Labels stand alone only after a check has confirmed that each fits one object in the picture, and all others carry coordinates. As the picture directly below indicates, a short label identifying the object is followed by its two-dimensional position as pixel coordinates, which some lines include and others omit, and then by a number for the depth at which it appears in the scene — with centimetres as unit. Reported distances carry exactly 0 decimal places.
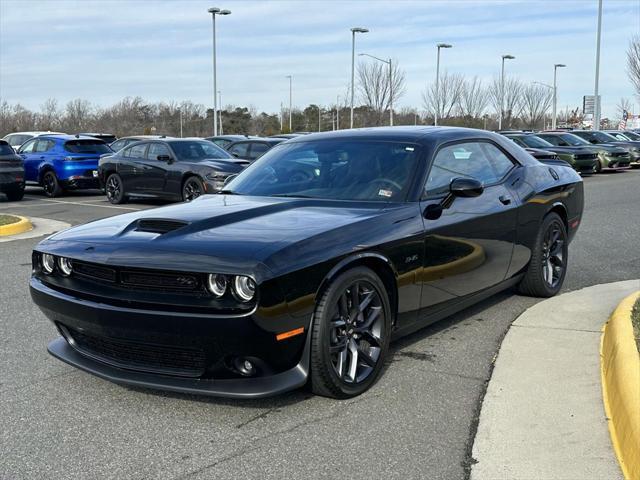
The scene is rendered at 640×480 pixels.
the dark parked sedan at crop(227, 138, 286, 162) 1873
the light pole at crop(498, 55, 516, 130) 5651
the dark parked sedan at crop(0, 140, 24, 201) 1614
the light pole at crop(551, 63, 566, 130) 6084
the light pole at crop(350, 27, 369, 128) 4353
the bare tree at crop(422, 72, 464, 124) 5944
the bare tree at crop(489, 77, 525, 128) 6712
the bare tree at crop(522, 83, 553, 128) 7225
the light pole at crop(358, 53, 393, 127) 5001
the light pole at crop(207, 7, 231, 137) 3653
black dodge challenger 350
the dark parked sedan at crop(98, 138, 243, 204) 1463
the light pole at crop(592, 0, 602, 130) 3935
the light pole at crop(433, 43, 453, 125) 4925
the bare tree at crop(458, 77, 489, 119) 6231
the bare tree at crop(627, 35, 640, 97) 4856
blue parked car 1812
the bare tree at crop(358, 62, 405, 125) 5259
